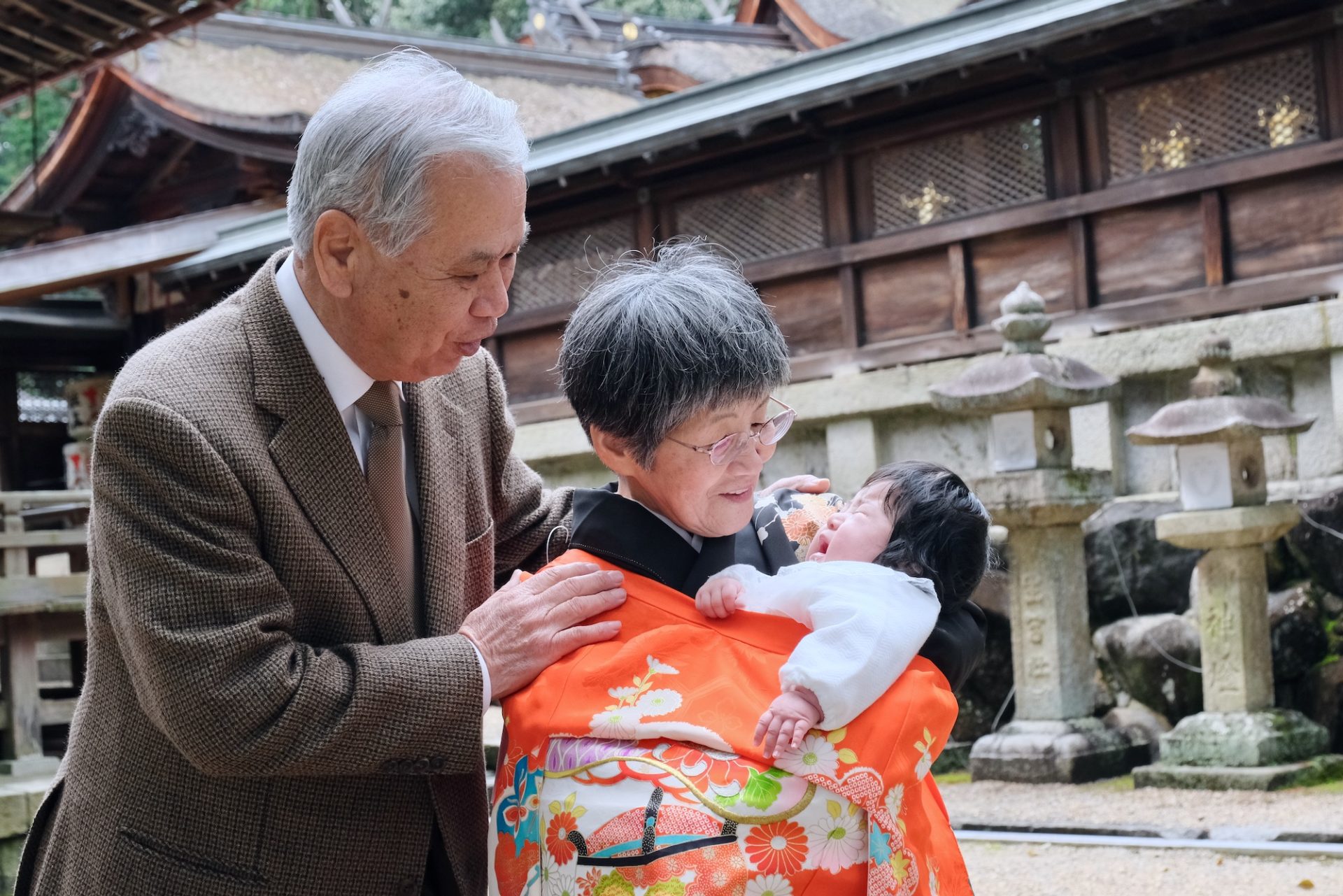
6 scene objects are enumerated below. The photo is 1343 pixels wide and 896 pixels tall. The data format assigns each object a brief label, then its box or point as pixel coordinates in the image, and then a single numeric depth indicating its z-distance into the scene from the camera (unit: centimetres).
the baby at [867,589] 198
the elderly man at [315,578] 202
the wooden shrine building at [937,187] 840
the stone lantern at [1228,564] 711
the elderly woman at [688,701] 196
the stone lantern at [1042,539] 764
